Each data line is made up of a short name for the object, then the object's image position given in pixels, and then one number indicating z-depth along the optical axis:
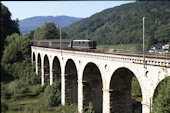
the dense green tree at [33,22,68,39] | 88.19
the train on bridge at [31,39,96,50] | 39.75
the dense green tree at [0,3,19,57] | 71.38
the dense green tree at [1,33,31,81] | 51.00
